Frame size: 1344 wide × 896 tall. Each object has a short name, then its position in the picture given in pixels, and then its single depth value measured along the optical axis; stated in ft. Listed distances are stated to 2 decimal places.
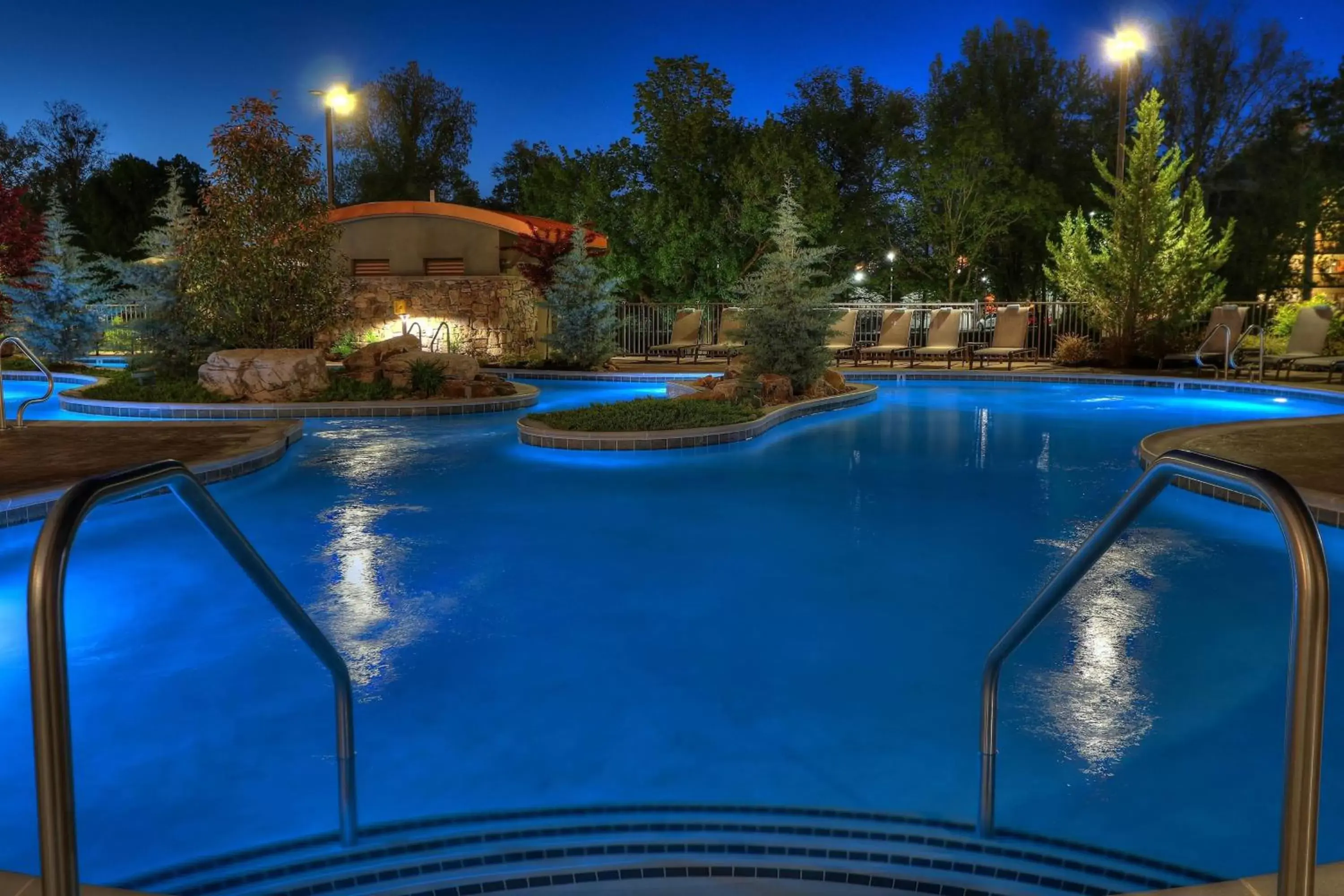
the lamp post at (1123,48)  59.16
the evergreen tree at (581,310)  57.72
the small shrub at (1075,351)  61.82
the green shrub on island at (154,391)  42.78
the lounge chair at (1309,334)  49.80
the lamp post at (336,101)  68.28
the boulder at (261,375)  43.06
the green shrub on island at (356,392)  44.04
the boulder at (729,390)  42.42
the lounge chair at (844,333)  61.57
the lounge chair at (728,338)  44.27
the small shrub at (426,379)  45.21
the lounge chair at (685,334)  63.62
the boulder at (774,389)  42.52
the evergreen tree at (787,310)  41.83
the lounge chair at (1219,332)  53.98
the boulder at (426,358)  46.42
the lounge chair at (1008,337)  60.34
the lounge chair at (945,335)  60.80
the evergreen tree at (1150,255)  56.80
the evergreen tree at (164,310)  46.83
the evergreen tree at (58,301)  59.93
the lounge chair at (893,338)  61.87
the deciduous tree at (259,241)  44.19
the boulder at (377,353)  47.62
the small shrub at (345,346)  66.08
